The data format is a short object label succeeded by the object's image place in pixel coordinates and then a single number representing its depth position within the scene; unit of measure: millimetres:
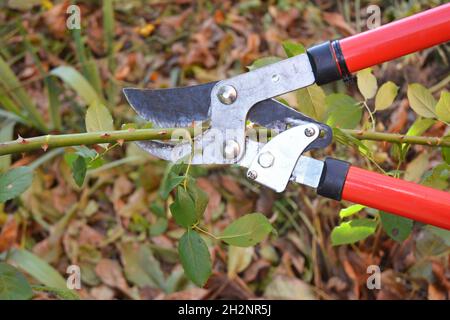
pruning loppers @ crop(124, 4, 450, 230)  825
